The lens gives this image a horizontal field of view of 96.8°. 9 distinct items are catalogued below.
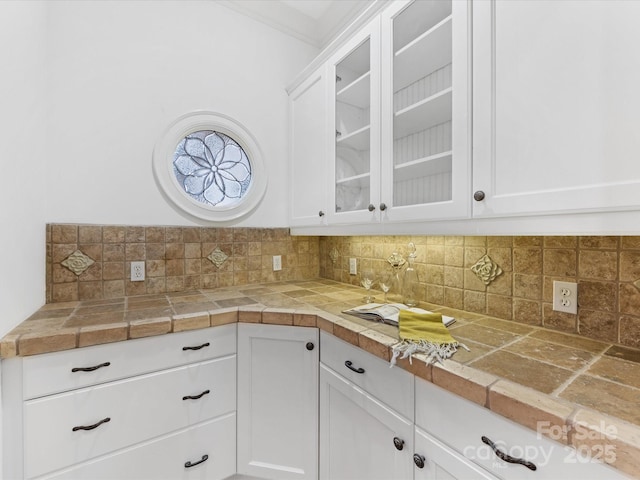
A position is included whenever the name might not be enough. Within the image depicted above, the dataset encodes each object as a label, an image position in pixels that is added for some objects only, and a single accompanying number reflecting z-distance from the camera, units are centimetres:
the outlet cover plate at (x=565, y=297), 101
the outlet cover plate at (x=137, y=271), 158
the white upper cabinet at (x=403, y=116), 103
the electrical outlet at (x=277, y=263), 204
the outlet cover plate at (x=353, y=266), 194
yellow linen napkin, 84
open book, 113
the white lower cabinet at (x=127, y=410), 95
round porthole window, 168
